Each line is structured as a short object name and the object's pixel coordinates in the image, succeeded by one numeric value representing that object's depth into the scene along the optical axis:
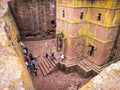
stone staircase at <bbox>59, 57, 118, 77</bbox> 10.91
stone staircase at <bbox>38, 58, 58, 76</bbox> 11.60
